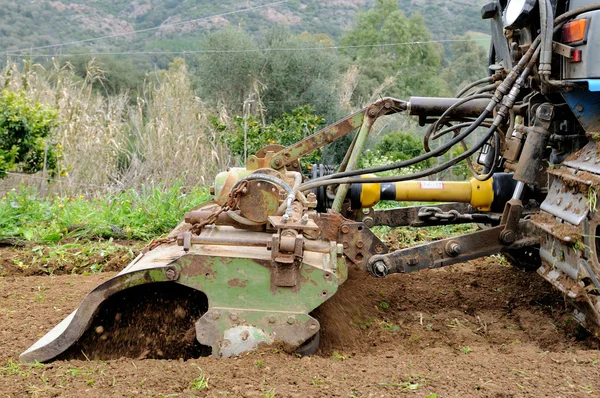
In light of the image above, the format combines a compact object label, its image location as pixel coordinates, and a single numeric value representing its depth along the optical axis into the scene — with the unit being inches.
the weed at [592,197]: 166.4
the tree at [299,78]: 632.4
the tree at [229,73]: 665.6
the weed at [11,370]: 154.7
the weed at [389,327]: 199.3
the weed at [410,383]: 141.8
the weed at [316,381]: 144.3
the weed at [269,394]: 137.6
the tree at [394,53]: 890.1
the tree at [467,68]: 1032.2
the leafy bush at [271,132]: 434.3
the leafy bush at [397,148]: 512.4
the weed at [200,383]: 142.4
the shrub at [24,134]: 394.0
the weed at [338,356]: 168.6
